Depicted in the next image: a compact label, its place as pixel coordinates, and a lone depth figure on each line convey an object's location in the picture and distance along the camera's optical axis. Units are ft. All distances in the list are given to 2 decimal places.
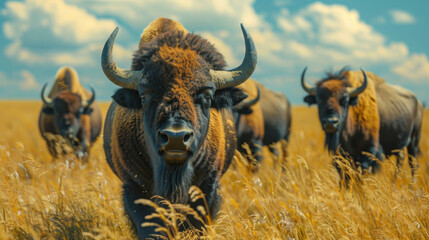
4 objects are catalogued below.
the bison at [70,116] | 56.90
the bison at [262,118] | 51.78
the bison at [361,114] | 40.57
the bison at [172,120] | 18.67
